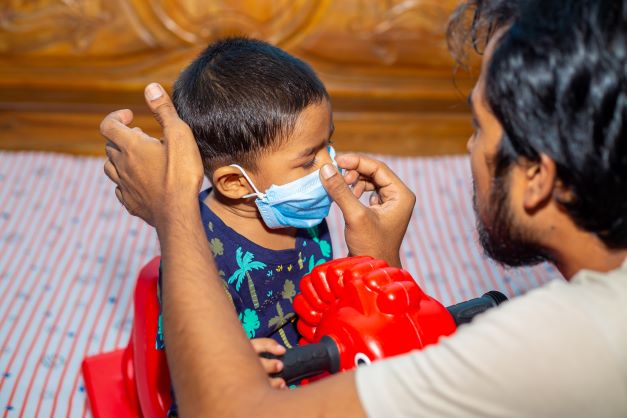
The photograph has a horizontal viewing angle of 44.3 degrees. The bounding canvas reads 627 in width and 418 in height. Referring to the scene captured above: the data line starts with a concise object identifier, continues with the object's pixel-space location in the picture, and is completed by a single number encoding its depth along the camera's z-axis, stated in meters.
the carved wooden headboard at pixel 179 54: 2.55
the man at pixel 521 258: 0.71
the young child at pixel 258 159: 1.15
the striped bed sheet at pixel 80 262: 1.59
